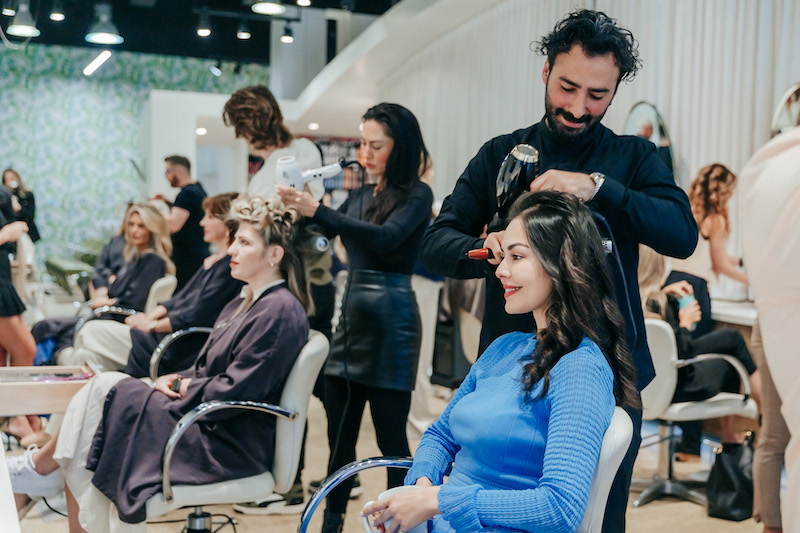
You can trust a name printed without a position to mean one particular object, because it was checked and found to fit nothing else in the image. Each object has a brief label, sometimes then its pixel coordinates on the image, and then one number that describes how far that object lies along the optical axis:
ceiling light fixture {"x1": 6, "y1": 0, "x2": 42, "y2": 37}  3.98
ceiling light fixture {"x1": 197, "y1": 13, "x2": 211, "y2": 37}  8.19
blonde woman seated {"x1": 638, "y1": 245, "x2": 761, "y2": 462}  3.38
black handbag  3.20
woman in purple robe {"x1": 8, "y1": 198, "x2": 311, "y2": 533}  2.23
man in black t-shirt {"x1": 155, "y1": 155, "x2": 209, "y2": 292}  4.71
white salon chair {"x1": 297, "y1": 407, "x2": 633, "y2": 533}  1.35
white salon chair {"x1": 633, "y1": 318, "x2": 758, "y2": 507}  3.24
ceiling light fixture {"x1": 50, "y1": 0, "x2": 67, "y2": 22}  6.30
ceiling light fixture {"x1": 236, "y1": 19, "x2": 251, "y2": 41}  8.73
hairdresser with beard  1.54
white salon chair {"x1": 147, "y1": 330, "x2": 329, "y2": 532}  2.25
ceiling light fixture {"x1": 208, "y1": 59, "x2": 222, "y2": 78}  11.81
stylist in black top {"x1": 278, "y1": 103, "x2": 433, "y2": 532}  2.50
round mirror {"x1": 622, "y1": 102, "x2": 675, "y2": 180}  4.96
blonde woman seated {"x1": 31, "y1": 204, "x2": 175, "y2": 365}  4.56
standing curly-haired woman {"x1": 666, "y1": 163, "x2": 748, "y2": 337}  4.20
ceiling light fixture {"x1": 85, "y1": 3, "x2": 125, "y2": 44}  6.82
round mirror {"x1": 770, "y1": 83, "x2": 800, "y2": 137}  4.21
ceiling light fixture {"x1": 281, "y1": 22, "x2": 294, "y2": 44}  8.62
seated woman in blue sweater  1.31
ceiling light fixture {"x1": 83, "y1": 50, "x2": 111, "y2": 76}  11.38
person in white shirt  3.13
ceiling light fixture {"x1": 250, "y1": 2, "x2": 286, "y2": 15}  6.19
